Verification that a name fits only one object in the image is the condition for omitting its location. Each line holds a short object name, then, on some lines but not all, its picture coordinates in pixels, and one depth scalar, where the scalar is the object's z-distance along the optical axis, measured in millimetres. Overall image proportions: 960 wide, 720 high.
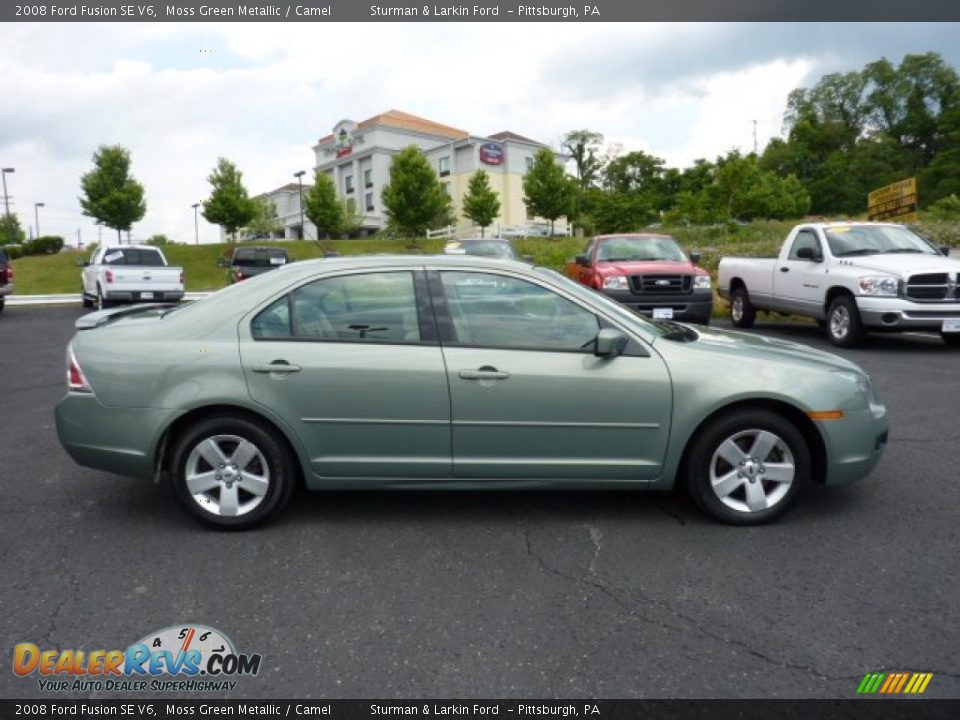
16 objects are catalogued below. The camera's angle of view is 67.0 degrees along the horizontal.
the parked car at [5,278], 19216
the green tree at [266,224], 67000
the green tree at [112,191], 40562
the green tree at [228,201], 44406
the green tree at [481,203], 51844
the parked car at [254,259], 21234
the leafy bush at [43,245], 44562
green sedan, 3920
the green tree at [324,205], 50688
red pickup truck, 11789
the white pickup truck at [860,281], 10078
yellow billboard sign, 18953
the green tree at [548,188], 49906
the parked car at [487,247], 16688
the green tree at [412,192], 45562
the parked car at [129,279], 17938
